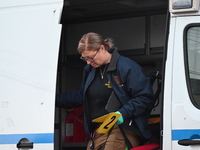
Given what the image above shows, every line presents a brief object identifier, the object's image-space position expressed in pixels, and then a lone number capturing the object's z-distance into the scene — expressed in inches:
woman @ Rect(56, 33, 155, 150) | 330.6
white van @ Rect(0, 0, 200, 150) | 299.4
